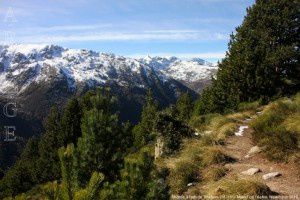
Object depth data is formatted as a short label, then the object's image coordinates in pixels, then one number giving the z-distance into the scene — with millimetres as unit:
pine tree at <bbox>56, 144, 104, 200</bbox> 5535
